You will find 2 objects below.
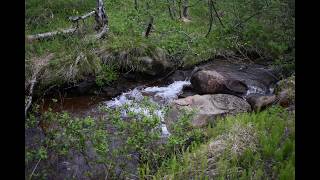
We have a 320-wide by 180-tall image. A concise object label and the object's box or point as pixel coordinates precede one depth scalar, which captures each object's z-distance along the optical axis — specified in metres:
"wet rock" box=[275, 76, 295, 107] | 9.65
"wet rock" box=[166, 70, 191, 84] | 13.72
